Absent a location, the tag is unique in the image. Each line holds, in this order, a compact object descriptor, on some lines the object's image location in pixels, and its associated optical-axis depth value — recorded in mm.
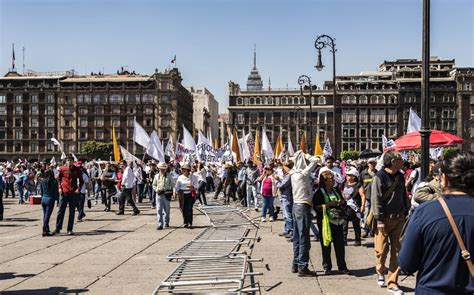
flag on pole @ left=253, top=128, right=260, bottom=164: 33609
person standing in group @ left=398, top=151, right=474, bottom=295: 3504
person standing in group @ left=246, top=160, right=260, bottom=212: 21094
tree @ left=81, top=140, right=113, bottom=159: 111125
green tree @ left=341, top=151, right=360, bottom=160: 112938
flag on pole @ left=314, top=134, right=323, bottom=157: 33503
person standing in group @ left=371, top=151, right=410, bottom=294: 7781
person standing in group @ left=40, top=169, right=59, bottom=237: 13898
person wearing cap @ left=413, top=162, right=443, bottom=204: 6969
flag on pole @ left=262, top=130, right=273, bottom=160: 36938
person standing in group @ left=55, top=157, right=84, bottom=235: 14344
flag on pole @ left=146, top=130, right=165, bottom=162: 25516
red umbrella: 14148
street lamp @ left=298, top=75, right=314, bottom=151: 33888
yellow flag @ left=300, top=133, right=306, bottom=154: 31834
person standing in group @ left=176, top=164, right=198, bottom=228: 15594
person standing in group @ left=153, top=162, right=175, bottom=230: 15289
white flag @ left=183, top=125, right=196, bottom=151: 31578
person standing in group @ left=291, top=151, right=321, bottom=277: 8758
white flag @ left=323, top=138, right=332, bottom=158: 31964
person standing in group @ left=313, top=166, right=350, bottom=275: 8883
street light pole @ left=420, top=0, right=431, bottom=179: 9655
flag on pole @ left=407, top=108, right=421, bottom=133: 21922
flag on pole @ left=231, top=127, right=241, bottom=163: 30591
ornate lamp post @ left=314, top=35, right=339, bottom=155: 25531
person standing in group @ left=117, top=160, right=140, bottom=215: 18844
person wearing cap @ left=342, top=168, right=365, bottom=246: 12039
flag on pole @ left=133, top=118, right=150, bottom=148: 27156
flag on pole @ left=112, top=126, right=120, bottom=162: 26281
